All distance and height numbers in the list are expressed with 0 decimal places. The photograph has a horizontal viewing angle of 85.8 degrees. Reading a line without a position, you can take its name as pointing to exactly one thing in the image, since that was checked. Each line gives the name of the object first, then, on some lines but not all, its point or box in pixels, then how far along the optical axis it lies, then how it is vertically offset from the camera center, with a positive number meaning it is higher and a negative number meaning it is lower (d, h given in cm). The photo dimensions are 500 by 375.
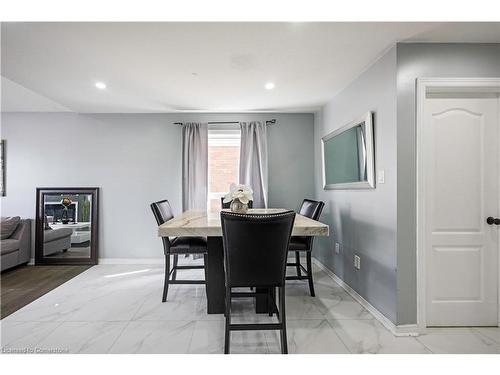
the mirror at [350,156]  244 +36
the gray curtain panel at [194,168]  402 +33
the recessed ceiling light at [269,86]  293 +116
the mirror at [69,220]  405 -45
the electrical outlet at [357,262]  269 -73
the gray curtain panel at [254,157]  407 +50
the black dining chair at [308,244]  277 -56
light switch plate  227 +12
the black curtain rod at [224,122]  410 +104
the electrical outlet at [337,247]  323 -70
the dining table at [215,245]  205 -49
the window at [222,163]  417 +42
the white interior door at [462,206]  216 -13
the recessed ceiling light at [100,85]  292 +116
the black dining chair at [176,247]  264 -56
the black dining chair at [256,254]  172 -42
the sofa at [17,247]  360 -79
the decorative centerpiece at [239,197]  256 -7
